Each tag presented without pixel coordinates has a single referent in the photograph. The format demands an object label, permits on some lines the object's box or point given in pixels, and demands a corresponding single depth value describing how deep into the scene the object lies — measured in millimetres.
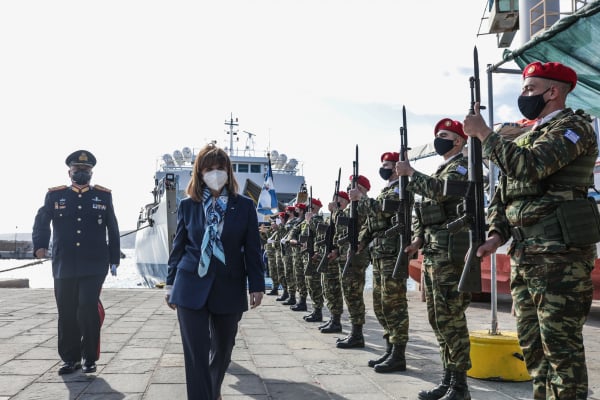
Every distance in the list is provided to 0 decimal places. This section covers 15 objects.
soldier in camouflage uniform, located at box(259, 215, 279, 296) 13104
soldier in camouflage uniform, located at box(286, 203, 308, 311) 9742
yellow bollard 4070
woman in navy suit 2893
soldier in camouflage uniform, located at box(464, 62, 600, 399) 2395
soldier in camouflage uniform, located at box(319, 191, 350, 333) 6812
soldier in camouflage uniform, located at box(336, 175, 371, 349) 5738
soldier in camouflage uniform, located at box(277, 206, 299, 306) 10844
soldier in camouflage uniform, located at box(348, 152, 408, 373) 4590
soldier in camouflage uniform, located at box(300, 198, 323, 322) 8078
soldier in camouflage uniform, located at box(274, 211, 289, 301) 11805
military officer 4430
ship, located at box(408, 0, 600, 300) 4137
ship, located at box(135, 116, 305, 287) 23797
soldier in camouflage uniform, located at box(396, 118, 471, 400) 3500
